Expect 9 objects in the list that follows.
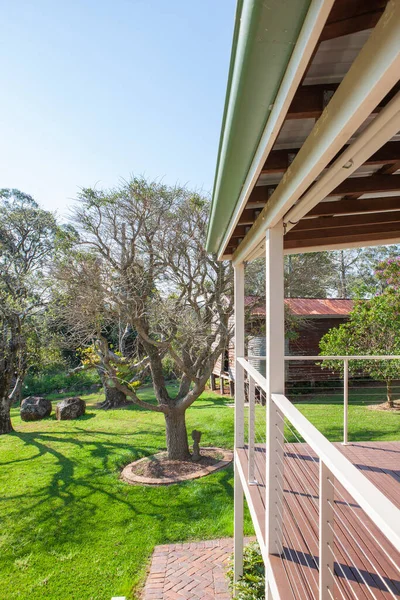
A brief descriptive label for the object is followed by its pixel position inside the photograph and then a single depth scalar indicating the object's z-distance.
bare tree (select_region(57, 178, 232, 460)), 8.98
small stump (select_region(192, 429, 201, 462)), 9.46
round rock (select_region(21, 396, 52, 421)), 15.01
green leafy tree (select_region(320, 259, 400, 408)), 10.94
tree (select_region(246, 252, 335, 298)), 10.52
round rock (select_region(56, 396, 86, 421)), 14.66
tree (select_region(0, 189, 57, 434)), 12.95
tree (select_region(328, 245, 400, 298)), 26.59
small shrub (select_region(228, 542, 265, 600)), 4.43
